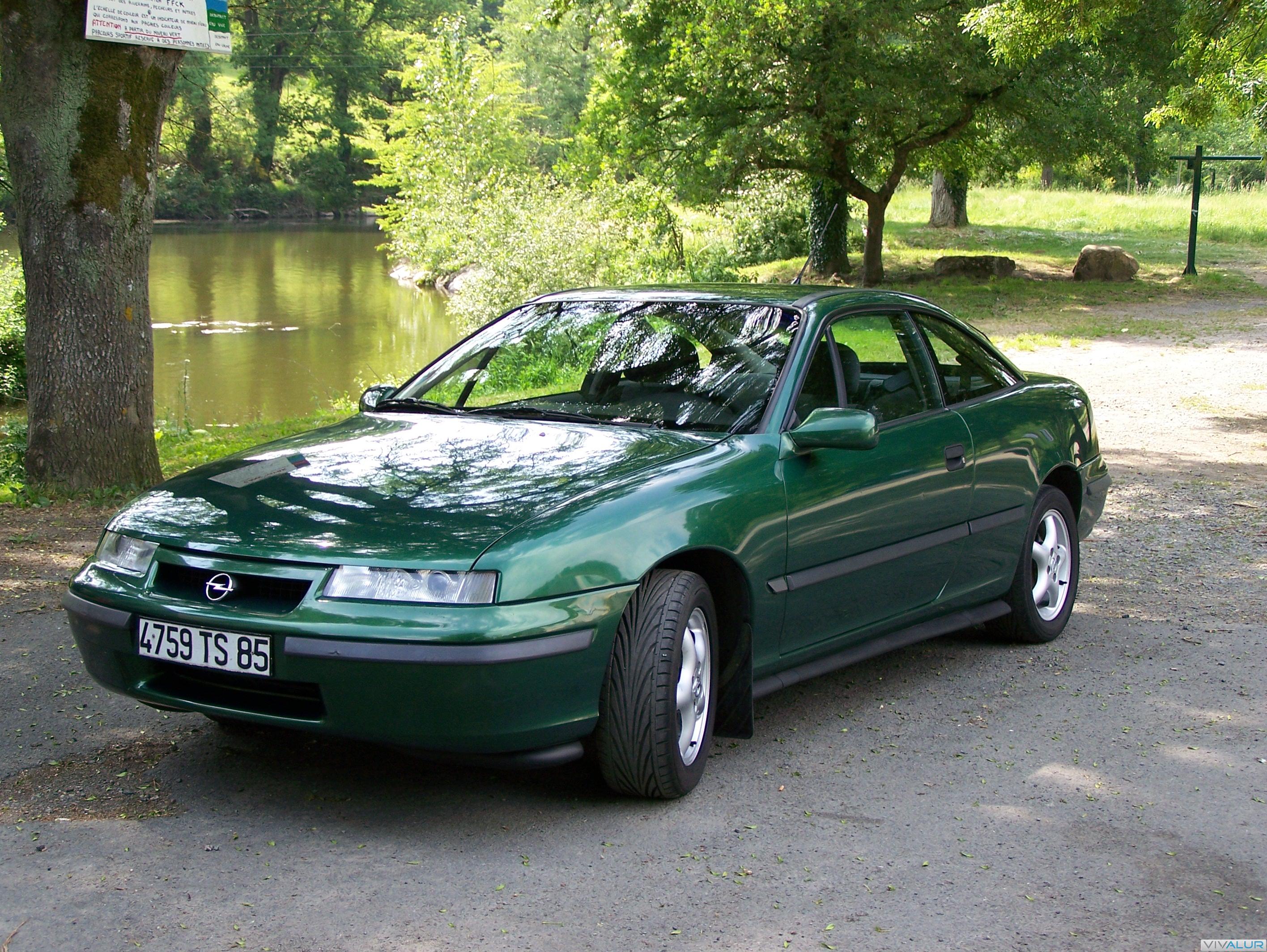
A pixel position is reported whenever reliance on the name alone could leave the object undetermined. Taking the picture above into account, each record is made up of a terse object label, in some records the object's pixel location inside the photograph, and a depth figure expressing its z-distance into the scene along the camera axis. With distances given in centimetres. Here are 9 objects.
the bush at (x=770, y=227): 3039
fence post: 2423
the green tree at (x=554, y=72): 7644
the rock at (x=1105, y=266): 2634
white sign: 747
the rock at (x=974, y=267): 2616
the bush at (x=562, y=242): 2212
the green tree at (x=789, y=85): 2111
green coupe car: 345
